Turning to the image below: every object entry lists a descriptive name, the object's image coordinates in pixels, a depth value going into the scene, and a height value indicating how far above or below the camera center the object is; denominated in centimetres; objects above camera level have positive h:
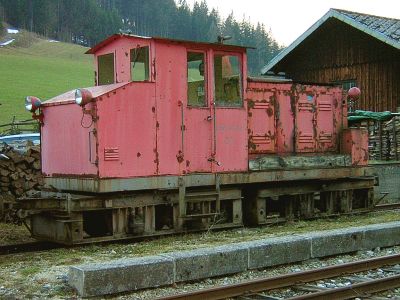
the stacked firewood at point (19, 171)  1323 -43
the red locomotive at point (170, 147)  988 +5
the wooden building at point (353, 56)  2302 +395
